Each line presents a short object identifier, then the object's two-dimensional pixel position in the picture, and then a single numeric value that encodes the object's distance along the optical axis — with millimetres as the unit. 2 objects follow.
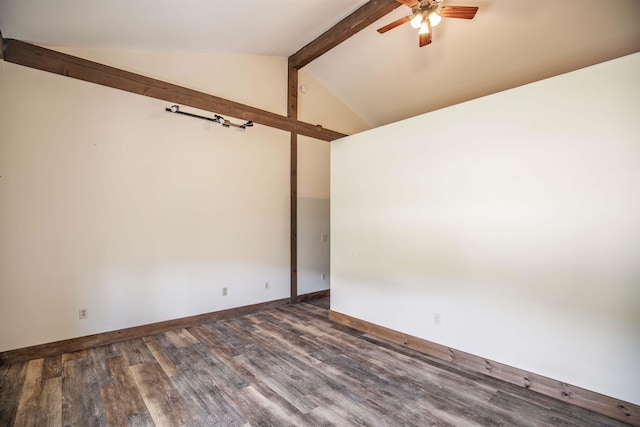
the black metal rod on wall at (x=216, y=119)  3659
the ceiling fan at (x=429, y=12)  2745
